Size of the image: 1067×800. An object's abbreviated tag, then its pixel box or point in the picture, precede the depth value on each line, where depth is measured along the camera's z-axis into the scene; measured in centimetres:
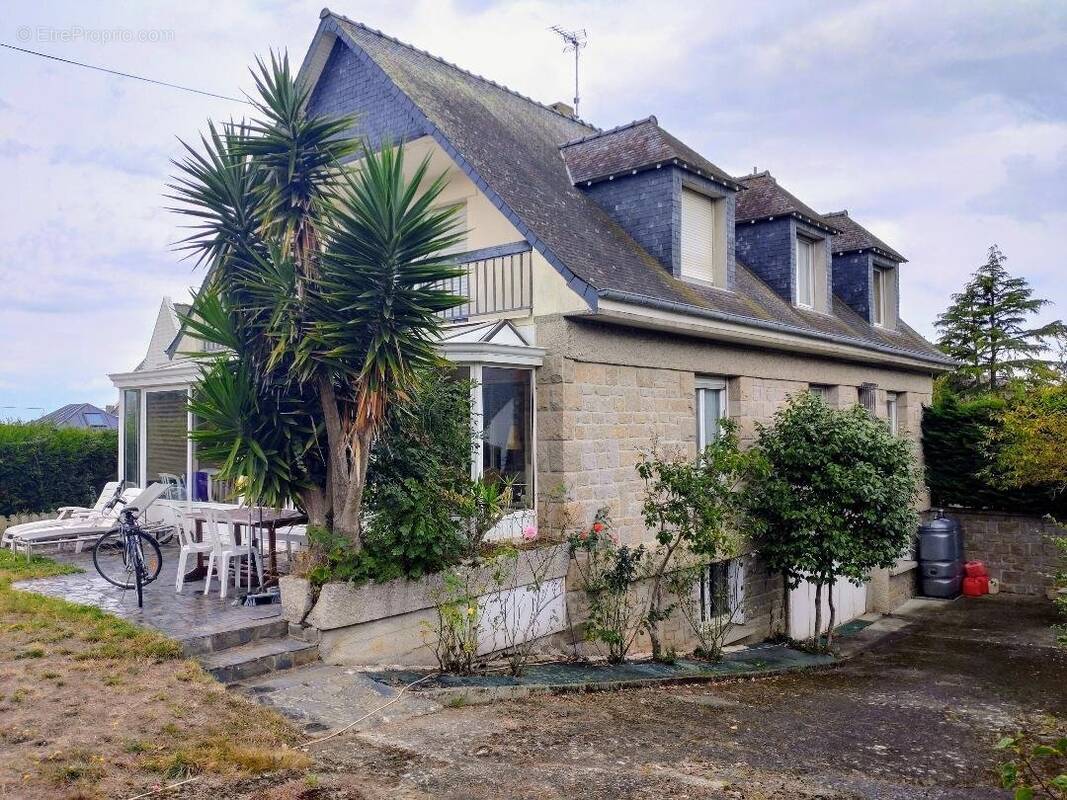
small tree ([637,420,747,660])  886
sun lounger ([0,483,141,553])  959
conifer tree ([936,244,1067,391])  2612
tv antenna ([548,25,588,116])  1681
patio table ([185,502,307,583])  780
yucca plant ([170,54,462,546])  656
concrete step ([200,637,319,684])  591
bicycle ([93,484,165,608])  750
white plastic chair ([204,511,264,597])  775
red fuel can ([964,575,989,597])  1697
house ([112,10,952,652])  870
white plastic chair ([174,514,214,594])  780
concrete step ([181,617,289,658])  612
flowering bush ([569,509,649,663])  855
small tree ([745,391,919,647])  1068
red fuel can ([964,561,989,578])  1705
